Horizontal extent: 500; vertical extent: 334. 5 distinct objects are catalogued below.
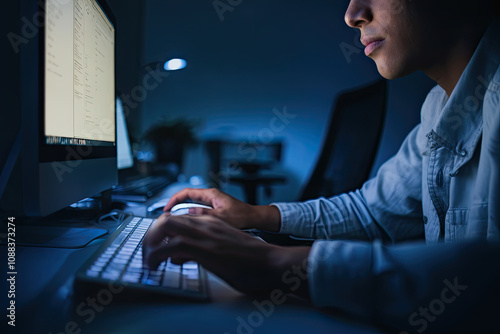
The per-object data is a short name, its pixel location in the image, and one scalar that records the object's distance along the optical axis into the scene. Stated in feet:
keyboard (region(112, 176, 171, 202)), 3.07
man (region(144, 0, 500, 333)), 0.97
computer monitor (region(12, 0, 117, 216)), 1.27
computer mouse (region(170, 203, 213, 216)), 2.12
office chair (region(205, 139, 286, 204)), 7.11
